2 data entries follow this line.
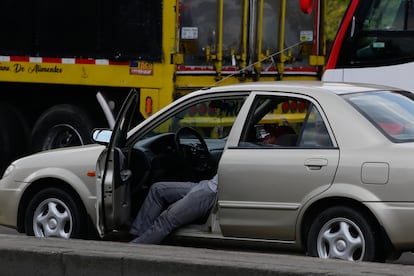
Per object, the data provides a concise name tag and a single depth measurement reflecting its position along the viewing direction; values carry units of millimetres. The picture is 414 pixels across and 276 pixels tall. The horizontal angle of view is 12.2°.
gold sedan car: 13391
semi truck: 24065
